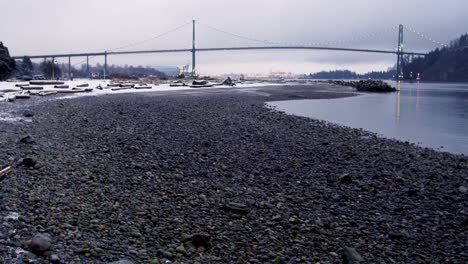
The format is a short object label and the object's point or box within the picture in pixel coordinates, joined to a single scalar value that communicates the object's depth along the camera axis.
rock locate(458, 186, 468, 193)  5.24
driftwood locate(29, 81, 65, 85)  28.77
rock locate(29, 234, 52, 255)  2.70
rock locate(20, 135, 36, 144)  6.20
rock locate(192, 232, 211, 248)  3.23
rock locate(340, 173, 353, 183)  5.44
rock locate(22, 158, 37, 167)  4.77
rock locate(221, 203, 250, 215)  4.04
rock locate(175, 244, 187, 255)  3.09
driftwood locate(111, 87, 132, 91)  27.58
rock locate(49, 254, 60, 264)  2.64
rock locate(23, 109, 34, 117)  9.99
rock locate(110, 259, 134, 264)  2.68
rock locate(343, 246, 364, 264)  3.19
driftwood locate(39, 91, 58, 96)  19.12
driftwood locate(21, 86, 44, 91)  23.07
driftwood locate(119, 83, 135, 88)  30.65
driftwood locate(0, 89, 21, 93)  19.81
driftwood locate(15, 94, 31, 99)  16.39
